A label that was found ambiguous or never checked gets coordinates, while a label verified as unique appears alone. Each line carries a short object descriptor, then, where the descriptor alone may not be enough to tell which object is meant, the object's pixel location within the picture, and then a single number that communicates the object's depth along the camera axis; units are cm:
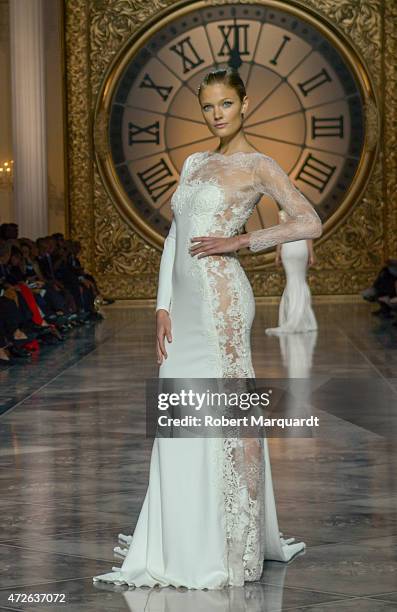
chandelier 1933
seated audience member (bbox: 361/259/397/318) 1561
